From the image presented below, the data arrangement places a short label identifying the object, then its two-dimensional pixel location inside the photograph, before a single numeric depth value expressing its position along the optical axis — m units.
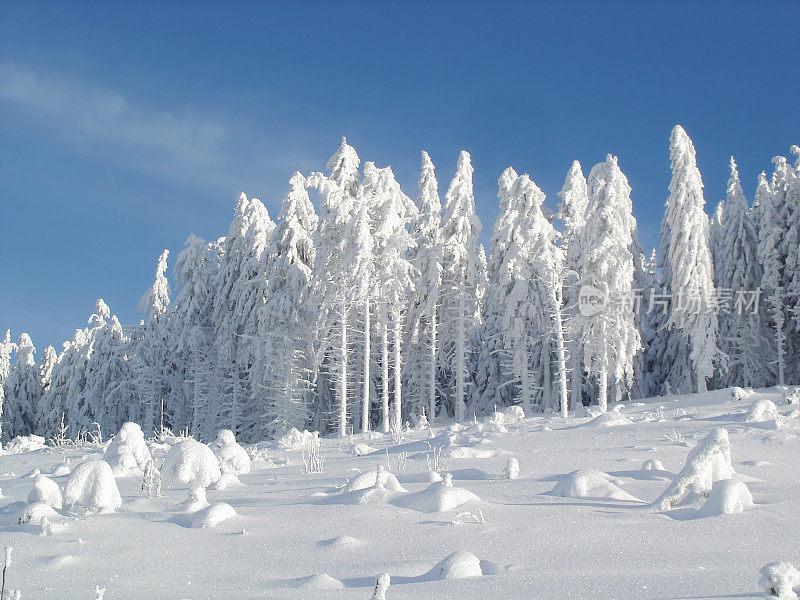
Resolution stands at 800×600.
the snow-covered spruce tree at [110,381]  42.22
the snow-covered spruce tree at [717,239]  40.03
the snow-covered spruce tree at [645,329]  38.78
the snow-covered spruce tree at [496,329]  31.55
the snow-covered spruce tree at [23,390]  51.78
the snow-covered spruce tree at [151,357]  39.62
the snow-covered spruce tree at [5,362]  50.34
